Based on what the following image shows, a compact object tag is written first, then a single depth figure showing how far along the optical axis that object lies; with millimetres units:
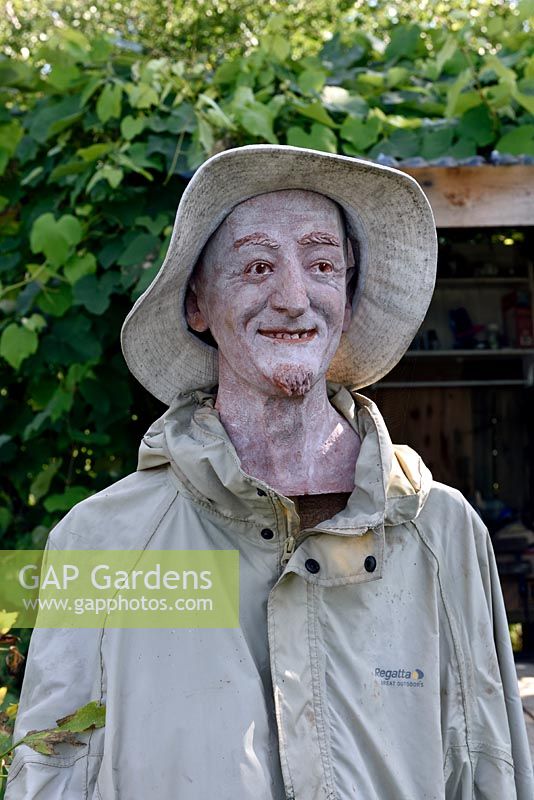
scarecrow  1441
